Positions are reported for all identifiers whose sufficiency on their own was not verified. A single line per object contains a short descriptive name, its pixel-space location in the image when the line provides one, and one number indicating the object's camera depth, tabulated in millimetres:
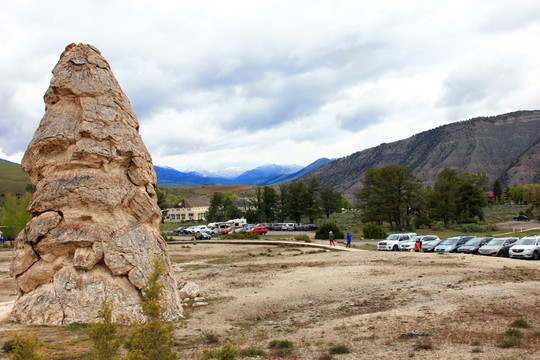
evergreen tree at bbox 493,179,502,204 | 125500
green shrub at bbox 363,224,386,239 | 53000
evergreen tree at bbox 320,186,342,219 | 95750
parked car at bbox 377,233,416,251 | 35125
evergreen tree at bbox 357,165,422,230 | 61688
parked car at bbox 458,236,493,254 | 29489
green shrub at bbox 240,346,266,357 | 8994
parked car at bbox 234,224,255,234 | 63175
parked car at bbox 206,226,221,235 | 67656
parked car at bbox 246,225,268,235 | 62650
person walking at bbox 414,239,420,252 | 32750
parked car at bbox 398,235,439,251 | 34172
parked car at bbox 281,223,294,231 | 74125
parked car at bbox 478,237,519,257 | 27500
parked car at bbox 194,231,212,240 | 57303
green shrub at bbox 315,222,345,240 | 52953
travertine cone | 11766
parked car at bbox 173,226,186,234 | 71406
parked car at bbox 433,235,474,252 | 31191
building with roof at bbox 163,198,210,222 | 124812
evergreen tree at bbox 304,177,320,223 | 80250
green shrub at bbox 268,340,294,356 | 9039
